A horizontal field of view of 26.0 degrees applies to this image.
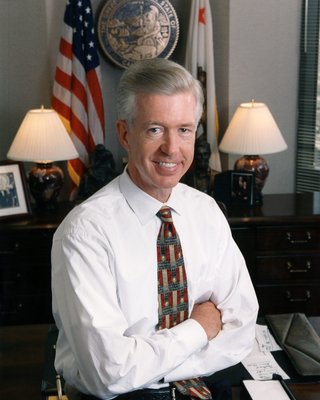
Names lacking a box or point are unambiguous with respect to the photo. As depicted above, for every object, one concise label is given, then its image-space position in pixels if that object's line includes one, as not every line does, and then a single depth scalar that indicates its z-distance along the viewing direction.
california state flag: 4.44
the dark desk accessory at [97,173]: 4.32
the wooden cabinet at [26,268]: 4.00
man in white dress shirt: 1.79
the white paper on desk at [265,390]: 1.81
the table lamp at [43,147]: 4.02
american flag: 4.39
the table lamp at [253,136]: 4.19
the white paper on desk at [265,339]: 2.19
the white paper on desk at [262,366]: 1.99
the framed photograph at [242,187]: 4.23
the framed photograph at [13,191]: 4.10
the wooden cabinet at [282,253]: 4.09
